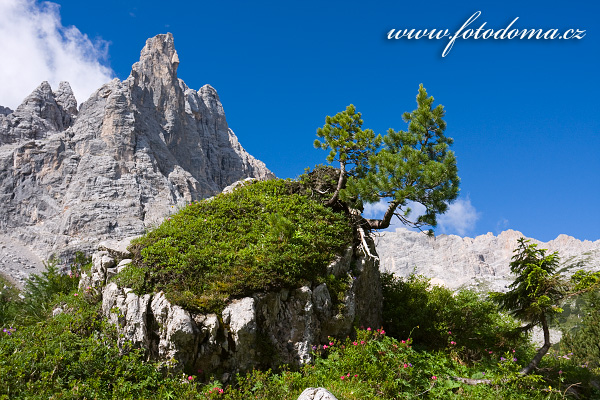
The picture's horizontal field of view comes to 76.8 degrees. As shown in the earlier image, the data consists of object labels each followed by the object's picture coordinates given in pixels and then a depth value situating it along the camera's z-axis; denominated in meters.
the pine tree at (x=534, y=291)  9.91
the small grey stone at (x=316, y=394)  6.21
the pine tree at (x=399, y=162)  11.07
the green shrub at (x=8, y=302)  11.20
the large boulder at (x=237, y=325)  8.01
